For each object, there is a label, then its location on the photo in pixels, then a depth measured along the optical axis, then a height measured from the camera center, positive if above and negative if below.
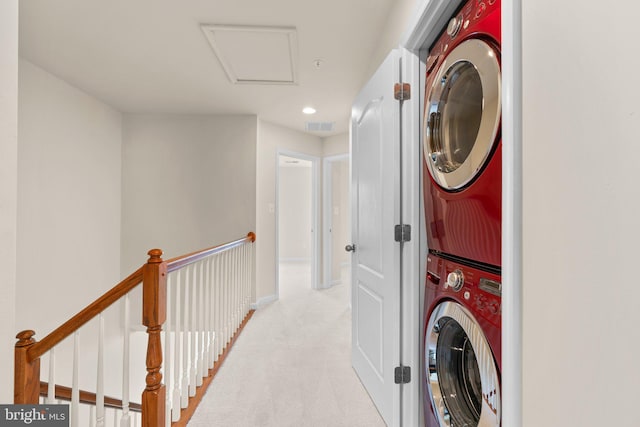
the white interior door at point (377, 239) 1.48 -0.14
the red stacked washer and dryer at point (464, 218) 0.87 -0.01
